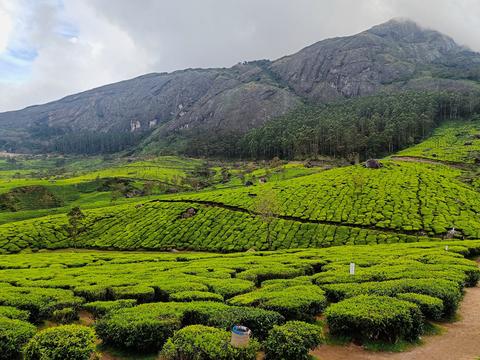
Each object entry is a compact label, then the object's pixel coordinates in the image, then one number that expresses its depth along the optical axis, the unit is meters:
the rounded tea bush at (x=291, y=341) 15.41
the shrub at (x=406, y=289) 22.12
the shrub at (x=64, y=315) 21.61
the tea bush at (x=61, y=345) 14.19
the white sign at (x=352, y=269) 28.29
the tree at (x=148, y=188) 151.00
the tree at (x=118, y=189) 141.73
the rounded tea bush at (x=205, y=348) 14.49
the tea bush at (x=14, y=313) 19.73
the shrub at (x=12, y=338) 15.71
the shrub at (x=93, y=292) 25.75
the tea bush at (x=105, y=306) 21.64
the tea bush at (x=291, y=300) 20.25
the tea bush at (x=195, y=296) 23.77
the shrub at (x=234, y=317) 18.09
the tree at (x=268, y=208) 73.50
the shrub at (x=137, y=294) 24.81
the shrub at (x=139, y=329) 16.95
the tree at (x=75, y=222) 81.45
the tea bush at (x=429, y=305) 20.31
